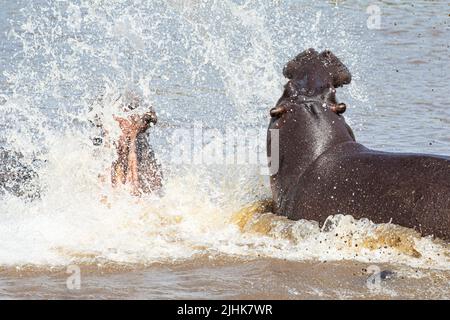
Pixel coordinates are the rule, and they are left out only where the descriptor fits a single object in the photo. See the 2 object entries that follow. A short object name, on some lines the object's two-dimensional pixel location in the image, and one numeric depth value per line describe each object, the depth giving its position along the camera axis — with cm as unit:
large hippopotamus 1316
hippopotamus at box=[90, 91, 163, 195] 1498
